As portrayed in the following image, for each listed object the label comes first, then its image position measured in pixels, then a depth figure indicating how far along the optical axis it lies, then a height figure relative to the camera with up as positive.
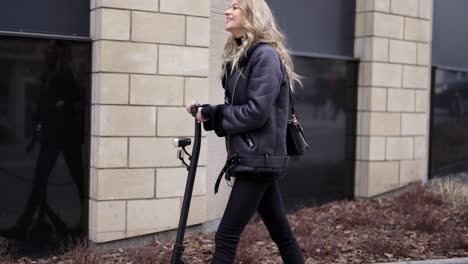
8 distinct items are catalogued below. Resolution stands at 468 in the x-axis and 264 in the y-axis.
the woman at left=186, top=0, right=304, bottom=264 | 6.50 -0.25
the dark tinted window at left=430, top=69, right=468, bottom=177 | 15.38 -0.65
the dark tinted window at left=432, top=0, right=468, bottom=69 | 15.42 +0.58
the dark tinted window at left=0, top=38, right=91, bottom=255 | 9.24 -0.61
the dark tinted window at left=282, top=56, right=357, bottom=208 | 12.87 -0.69
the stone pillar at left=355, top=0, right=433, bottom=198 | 13.56 -0.21
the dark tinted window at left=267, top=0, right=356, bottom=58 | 12.64 +0.55
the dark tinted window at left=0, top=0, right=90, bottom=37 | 9.25 +0.40
